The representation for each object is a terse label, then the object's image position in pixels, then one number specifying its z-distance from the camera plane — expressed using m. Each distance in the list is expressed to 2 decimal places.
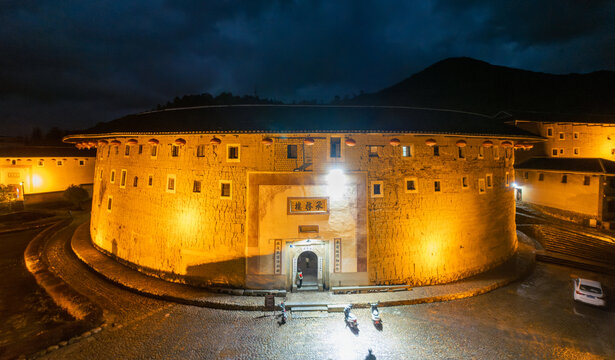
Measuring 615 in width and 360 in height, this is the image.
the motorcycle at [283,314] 10.30
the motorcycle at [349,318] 9.80
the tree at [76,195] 31.39
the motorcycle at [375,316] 10.00
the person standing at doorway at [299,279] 12.59
